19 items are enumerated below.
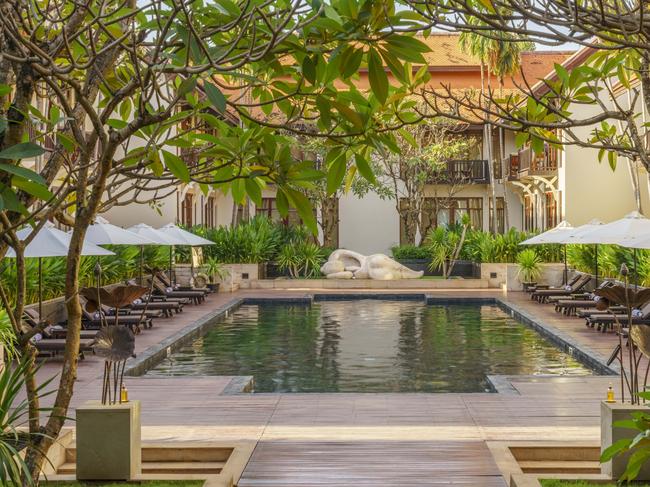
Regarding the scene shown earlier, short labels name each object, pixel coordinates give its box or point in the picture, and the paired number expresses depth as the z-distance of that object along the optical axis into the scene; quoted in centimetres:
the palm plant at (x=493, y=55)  3406
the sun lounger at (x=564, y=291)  2276
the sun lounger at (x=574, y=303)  1961
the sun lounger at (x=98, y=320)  1633
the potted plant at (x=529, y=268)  2708
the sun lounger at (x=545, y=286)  2378
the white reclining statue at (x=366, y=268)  2975
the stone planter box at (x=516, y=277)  2714
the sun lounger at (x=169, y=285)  2436
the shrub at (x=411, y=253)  3340
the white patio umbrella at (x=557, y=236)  2214
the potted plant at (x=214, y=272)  2781
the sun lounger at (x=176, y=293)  2317
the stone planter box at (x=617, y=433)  638
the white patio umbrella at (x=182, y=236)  2294
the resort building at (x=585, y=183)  3154
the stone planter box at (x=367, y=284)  2861
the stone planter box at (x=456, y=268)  3122
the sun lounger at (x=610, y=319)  1550
